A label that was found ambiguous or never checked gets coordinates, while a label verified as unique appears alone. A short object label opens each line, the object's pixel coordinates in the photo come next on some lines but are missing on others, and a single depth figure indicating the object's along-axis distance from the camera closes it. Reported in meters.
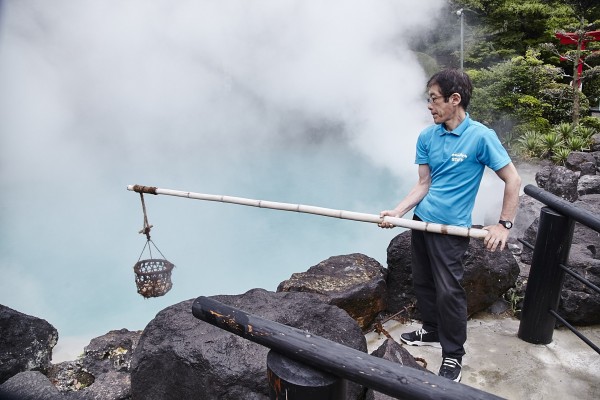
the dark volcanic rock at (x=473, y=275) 3.55
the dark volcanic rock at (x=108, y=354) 4.07
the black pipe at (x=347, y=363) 0.86
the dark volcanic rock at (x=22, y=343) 3.93
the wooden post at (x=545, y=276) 2.88
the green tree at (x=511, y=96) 13.69
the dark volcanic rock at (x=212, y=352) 2.29
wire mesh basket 4.43
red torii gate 13.30
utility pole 14.66
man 2.51
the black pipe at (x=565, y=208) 2.41
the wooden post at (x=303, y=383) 0.99
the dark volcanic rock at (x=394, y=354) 2.54
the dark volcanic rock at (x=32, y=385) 3.09
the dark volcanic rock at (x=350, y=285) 3.44
